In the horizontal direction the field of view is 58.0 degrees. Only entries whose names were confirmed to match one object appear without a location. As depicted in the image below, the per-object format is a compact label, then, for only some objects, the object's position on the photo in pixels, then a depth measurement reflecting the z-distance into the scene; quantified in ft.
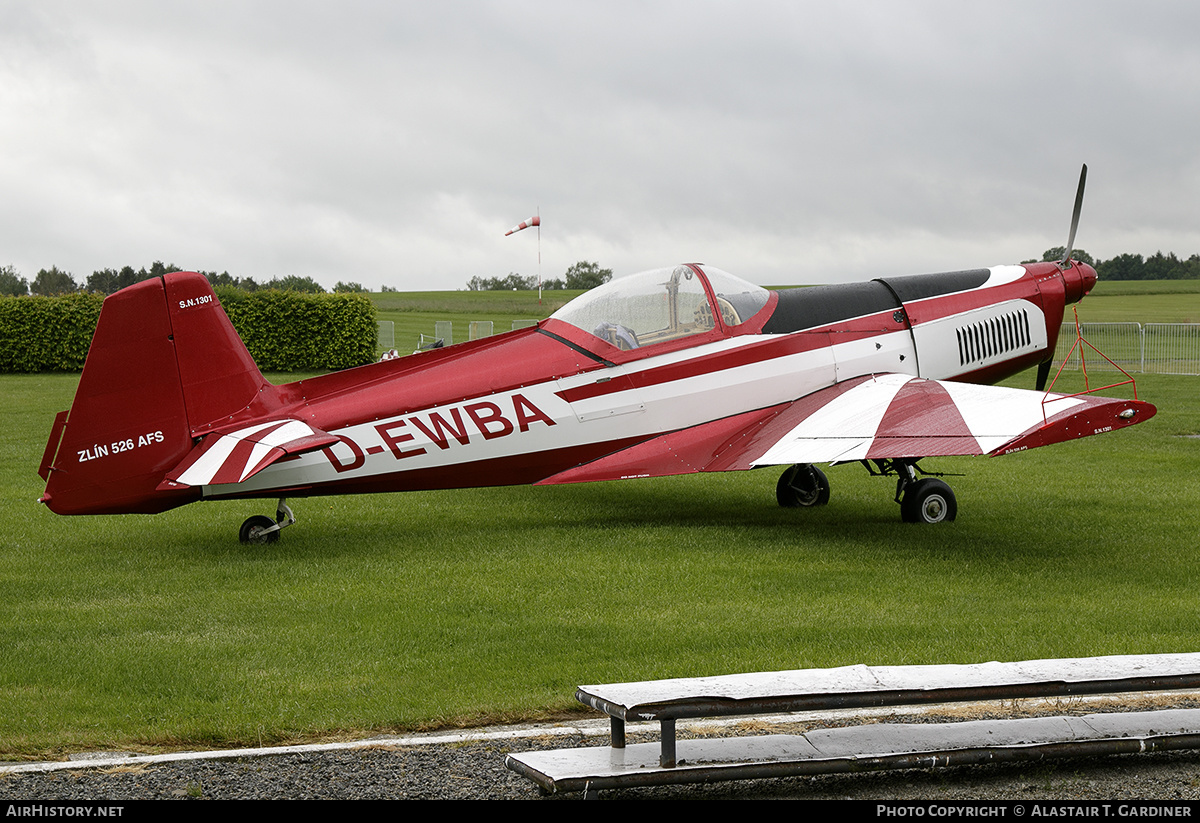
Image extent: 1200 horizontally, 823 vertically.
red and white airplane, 29.12
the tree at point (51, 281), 272.92
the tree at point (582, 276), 287.07
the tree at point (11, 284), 289.64
